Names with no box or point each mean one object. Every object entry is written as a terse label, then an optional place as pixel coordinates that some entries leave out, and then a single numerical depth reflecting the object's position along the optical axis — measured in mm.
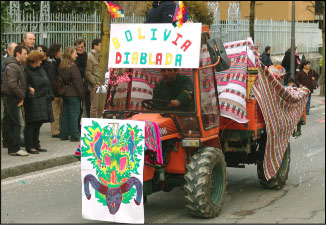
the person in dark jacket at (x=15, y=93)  11789
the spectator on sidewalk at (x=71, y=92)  13641
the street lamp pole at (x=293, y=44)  24556
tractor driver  7871
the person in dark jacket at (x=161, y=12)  9055
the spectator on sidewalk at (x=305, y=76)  21047
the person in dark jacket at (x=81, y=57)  14781
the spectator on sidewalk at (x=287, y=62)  26747
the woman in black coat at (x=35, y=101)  12234
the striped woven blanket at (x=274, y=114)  9172
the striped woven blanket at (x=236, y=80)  8609
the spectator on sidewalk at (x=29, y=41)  13934
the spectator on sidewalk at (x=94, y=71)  15031
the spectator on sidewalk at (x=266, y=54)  22641
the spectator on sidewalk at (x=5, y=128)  12844
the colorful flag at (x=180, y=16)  7558
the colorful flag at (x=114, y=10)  7840
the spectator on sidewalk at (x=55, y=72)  13781
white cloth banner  7719
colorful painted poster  7055
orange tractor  7547
